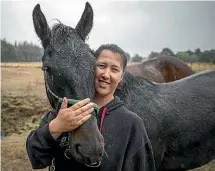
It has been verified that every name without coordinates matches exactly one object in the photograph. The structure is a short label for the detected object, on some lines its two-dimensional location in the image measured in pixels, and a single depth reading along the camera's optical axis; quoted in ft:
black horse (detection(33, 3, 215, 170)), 5.76
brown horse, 25.23
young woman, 5.30
